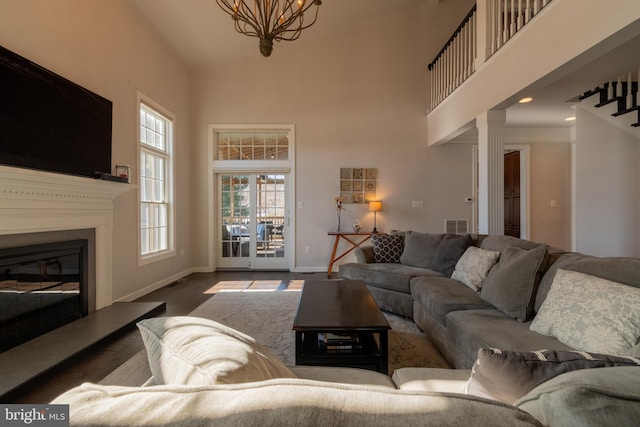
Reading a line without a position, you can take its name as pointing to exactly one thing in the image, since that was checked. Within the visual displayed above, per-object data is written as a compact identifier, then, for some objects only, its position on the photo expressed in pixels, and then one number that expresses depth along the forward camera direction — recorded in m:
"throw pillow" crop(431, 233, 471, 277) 3.10
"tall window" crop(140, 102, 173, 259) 4.09
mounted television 2.19
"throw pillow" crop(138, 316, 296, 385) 0.61
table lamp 5.31
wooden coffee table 1.78
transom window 5.56
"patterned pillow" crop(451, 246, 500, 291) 2.48
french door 5.59
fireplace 2.17
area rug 2.27
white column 3.50
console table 5.29
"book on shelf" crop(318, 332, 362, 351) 1.87
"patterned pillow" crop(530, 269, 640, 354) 1.25
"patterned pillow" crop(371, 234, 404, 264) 3.81
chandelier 2.02
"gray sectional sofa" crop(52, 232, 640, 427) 0.42
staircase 3.55
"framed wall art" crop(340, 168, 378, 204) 5.49
